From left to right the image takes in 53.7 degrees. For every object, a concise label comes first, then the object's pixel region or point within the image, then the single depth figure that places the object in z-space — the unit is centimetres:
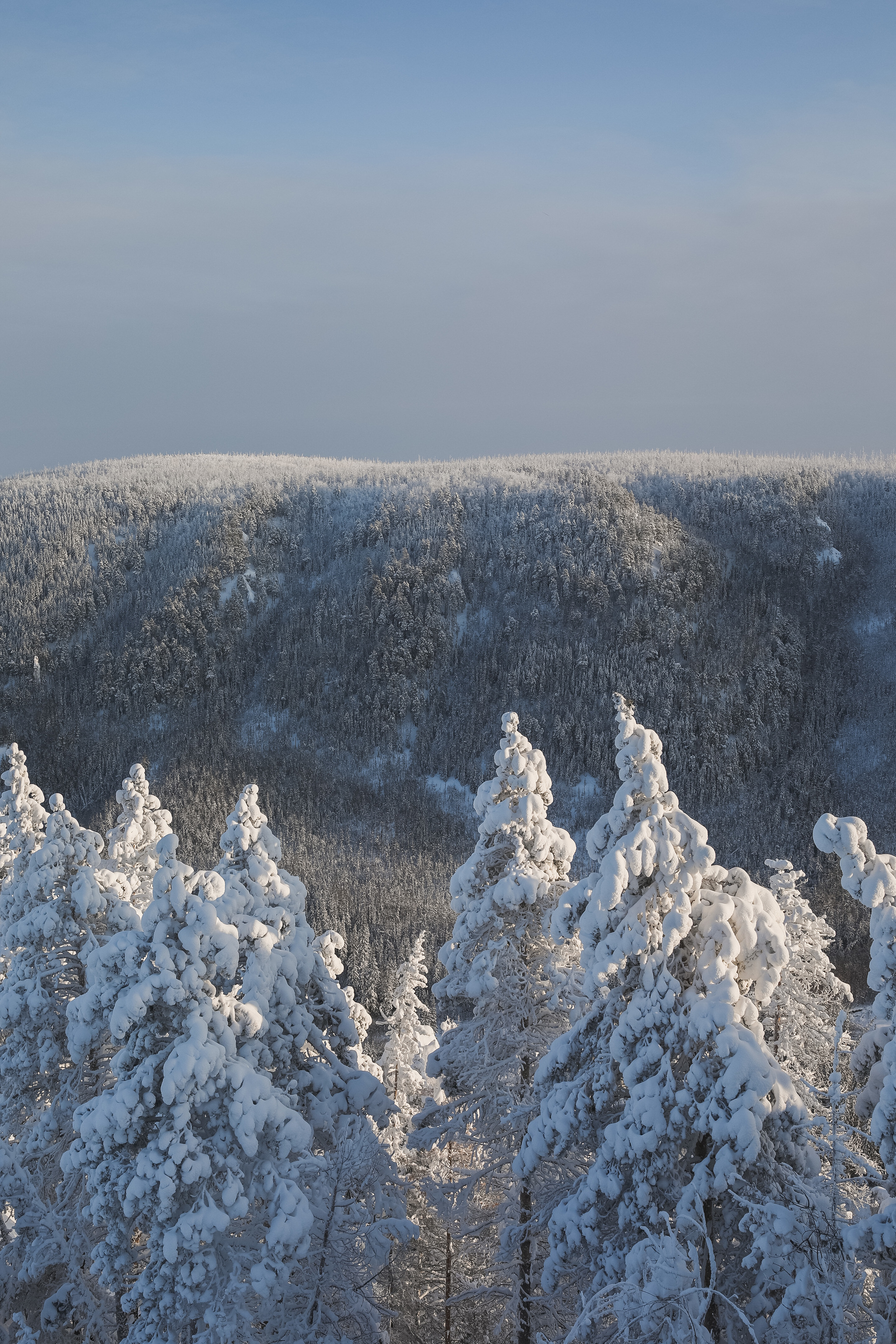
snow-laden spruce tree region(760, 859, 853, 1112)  2158
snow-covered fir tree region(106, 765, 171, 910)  2455
